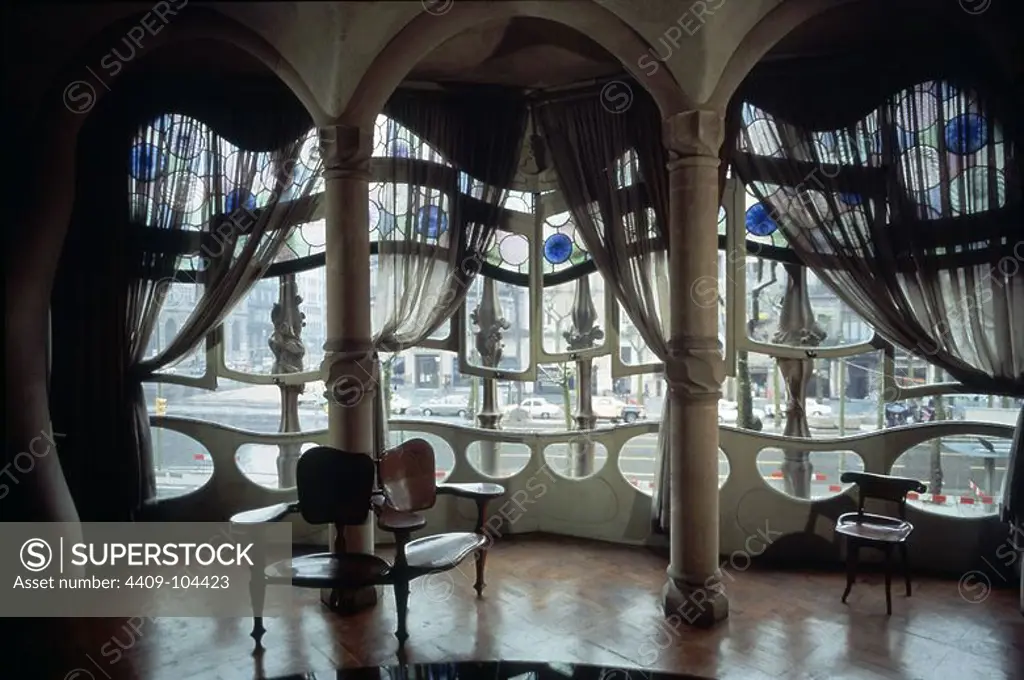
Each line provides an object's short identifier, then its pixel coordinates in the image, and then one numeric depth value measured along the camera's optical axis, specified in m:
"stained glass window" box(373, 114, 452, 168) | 4.74
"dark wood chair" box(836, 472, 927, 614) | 3.62
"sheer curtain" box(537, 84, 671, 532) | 4.35
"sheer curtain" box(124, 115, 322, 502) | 4.70
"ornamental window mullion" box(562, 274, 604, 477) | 5.11
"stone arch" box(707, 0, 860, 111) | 3.40
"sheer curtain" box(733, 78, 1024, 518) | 3.84
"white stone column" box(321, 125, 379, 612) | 3.65
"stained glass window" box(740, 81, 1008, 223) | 3.88
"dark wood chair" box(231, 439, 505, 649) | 3.26
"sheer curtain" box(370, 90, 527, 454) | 4.67
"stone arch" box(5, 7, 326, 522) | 3.84
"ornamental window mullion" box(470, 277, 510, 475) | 5.17
